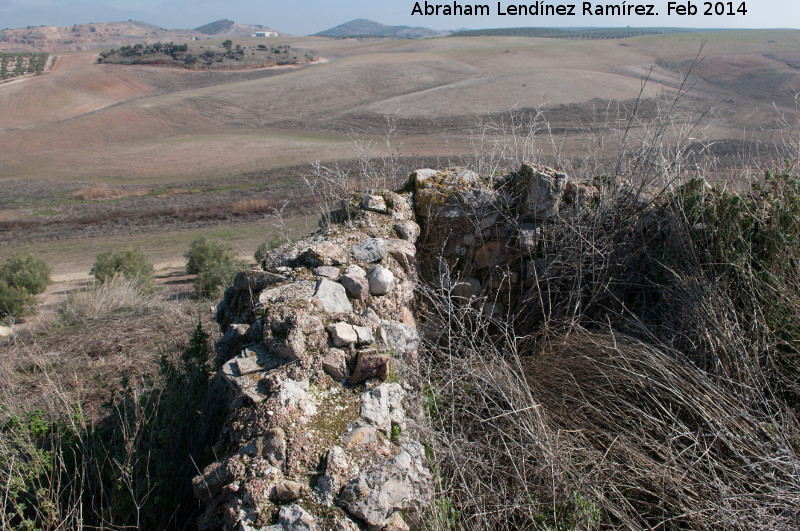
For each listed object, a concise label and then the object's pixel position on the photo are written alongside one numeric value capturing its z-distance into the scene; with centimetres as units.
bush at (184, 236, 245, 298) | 1063
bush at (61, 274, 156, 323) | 703
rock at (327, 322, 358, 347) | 257
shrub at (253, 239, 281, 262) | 1027
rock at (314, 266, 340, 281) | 306
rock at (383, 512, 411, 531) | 195
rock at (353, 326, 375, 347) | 264
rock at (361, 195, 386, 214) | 391
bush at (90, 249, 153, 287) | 1180
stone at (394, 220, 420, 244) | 383
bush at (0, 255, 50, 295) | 1132
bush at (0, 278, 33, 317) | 1014
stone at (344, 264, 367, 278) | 309
